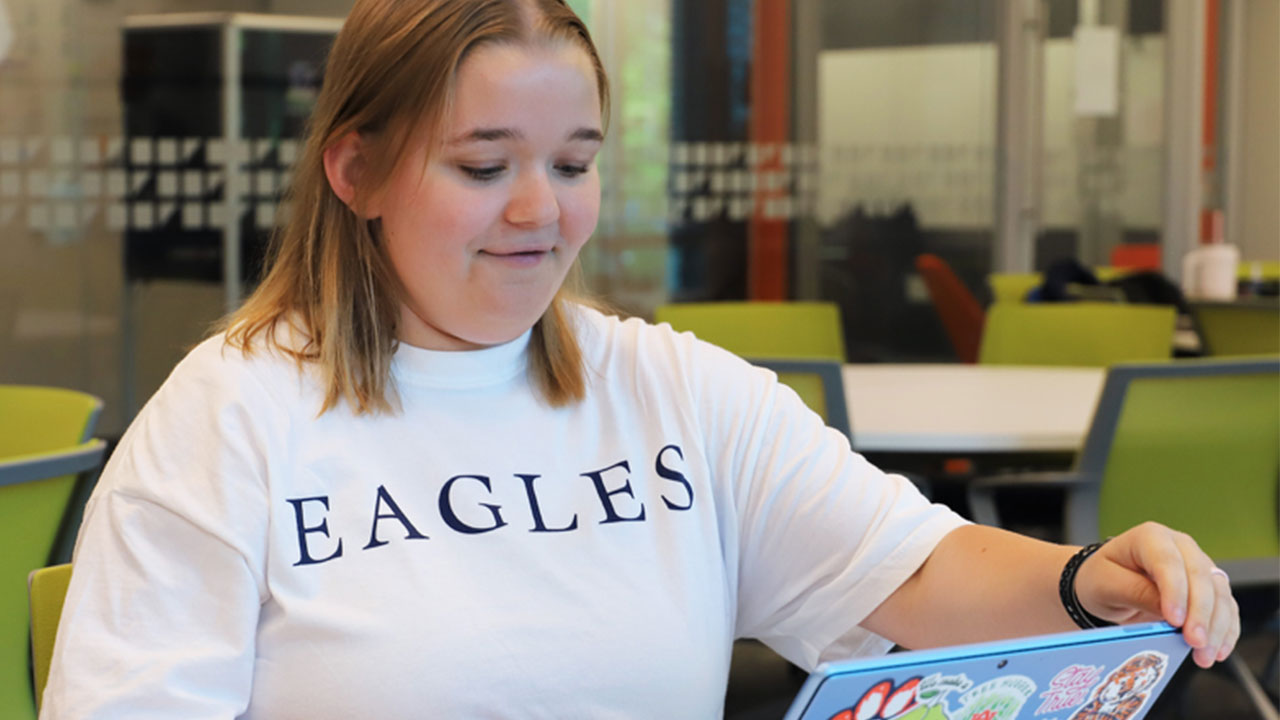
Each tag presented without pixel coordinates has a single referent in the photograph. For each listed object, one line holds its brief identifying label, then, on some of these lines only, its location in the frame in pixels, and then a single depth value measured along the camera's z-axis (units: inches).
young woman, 44.3
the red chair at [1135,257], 313.7
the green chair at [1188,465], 102.0
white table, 104.6
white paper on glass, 301.0
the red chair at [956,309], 239.5
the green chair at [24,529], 71.6
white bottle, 212.4
